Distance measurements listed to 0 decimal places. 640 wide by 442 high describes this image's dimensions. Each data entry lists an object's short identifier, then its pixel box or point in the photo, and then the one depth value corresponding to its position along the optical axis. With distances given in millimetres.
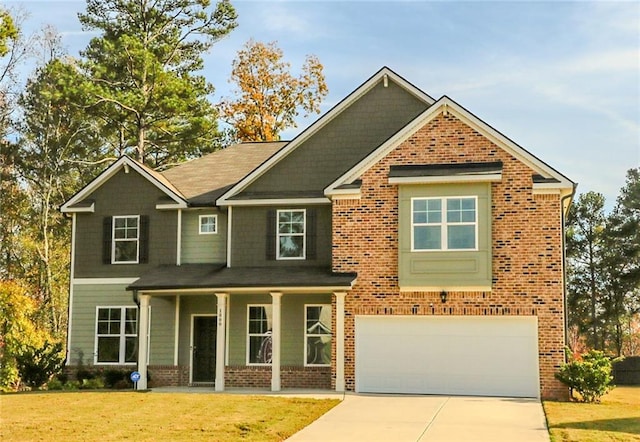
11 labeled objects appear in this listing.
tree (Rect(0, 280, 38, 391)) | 27062
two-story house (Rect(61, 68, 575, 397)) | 20750
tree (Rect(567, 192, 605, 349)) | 38094
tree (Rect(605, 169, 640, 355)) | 37062
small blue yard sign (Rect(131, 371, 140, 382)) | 21953
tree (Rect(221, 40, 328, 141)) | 41219
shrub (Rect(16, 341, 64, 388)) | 24531
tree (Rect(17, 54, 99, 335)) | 39000
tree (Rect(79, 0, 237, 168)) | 38000
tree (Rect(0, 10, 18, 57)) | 21109
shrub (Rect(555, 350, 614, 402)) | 19266
